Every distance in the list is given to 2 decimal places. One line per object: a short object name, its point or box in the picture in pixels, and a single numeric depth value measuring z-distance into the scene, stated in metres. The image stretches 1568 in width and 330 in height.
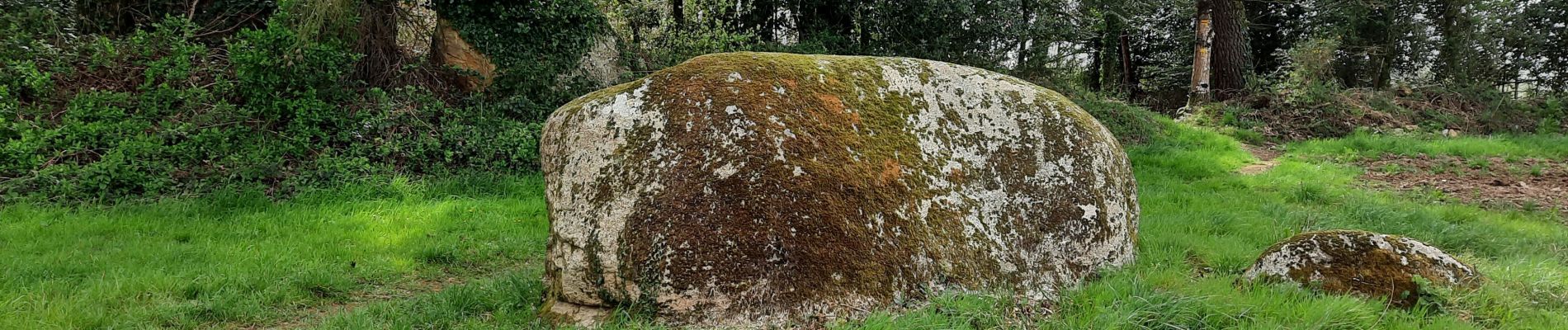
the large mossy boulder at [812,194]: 3.34
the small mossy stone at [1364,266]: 3.63
